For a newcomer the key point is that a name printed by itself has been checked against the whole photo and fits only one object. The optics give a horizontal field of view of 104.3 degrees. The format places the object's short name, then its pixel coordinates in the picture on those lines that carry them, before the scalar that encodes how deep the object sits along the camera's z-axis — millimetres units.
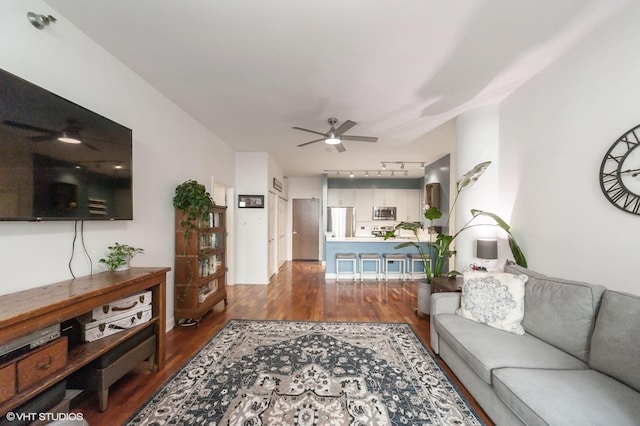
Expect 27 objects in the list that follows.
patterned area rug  1655
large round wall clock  1670
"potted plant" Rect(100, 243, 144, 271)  2006
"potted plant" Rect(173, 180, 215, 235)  2912
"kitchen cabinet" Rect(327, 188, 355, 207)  7691
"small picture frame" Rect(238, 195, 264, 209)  5113
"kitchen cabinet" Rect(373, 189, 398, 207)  7699
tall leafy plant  2616
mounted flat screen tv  1368
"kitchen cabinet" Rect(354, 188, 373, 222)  7691
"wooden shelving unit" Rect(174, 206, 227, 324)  3045
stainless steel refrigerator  7594
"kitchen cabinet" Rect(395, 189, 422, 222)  7658
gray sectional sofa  1188
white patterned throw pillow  1962
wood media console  1145
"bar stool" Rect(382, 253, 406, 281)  5469
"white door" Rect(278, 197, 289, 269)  6740
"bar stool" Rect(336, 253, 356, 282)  5414
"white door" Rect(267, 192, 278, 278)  5484
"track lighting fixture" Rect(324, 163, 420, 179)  6986
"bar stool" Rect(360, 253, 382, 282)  5440
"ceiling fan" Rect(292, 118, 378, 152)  3189
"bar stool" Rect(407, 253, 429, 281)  5461
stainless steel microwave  7633
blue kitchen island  5648
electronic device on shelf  1190
